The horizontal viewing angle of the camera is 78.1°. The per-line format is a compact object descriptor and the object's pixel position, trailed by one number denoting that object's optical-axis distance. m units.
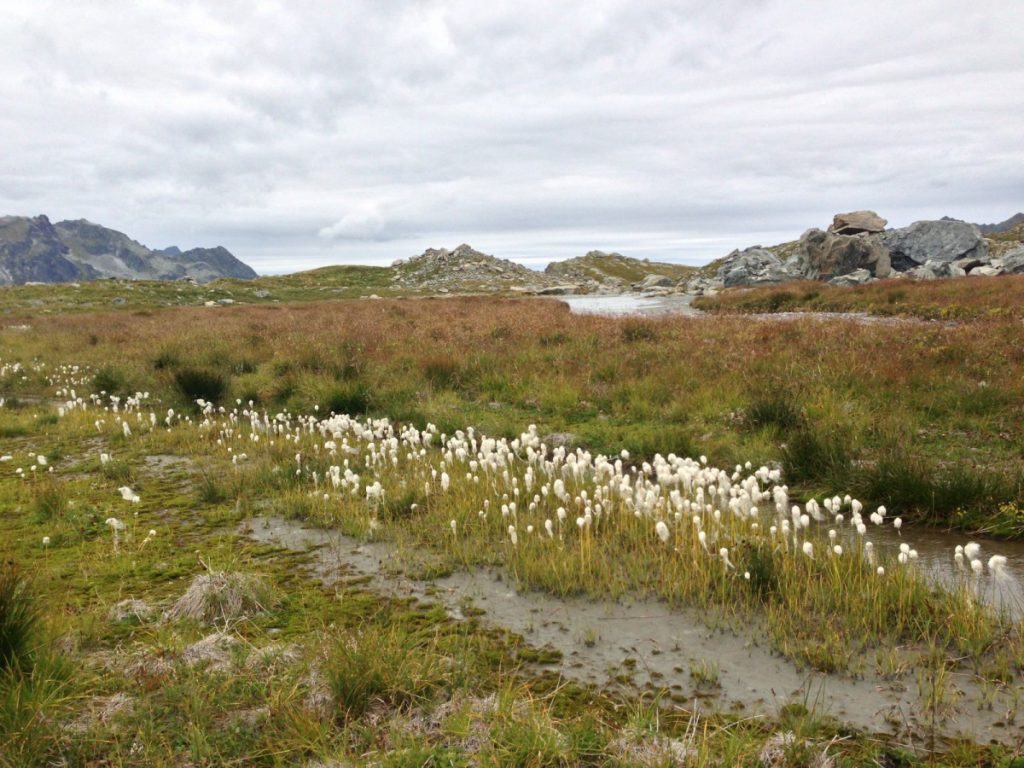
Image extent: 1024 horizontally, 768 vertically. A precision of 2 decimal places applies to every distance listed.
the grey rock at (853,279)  38.81
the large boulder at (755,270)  52.75
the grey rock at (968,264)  44.33
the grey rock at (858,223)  59.69
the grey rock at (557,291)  71.30
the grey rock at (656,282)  80.81
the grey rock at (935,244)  49.84
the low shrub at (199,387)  12.87
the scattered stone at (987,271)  39.09
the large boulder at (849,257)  45.00
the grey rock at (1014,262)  40.09
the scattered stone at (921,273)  39.01
